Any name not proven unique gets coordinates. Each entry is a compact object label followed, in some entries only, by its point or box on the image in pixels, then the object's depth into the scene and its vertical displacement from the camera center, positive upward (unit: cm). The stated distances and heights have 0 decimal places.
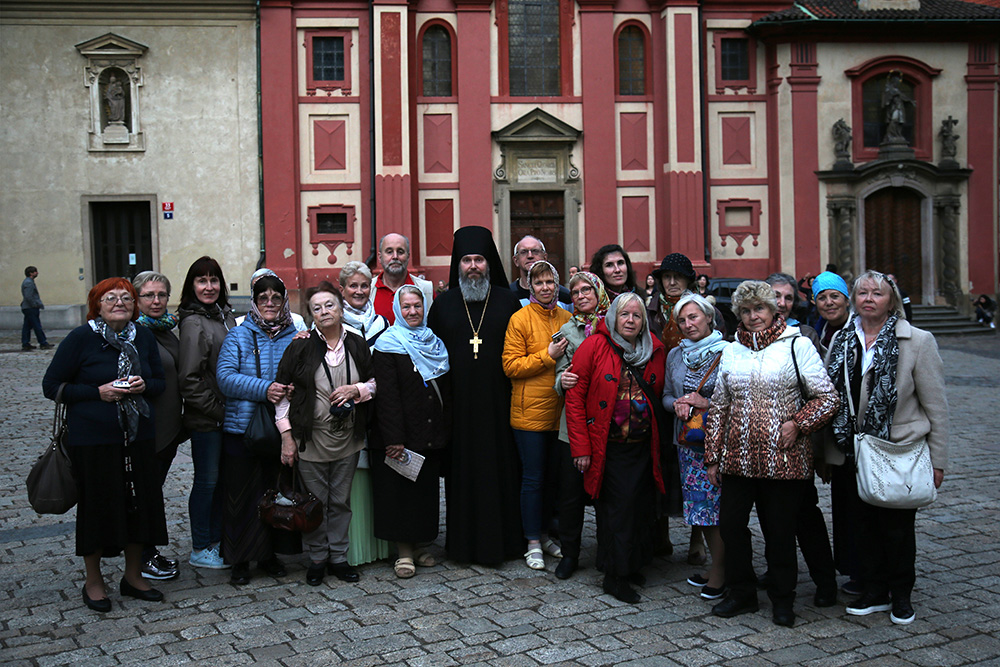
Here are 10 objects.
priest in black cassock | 614 -70
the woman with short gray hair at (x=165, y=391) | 591 -43
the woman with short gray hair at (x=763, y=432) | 493 -65
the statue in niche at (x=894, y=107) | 2469 +520
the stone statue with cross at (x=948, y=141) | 2505 +435
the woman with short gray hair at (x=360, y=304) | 636 +9
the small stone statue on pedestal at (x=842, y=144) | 2467 +427
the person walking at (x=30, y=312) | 2014 +24
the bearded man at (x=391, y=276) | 676 +29
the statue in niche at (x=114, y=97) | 2366 +559
